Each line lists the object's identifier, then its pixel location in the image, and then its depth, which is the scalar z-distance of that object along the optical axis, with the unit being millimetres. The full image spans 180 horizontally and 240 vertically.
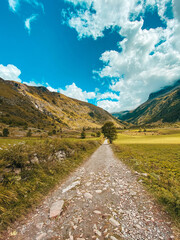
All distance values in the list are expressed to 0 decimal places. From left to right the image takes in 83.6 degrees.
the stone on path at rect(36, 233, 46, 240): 3445
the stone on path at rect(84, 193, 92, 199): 5871
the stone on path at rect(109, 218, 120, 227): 3851
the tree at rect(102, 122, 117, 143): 54628
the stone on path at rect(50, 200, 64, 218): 4512
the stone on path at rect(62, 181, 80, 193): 6730
